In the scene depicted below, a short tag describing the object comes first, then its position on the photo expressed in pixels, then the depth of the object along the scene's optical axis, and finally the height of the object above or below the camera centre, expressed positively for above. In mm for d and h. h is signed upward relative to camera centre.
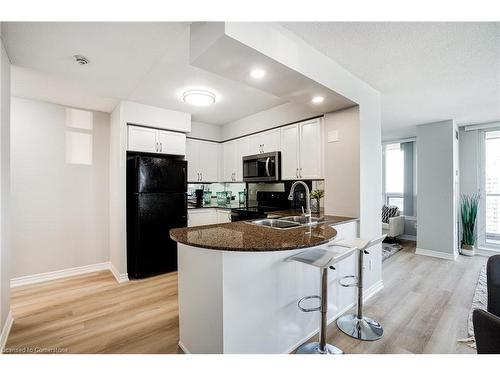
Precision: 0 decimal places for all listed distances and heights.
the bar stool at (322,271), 1573 -591
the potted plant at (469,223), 4340 -677
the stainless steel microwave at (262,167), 3564 +306
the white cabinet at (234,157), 4180 +541
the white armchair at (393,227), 5146 -887
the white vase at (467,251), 4353 -1191
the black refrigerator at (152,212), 3230 -350
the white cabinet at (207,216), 3916 -490
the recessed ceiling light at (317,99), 2391 +891
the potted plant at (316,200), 3221 -184
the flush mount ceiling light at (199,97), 2801 +1074
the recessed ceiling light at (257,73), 1842 +892
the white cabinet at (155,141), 3348 +687
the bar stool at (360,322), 2004 -1234
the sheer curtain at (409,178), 5582 +185
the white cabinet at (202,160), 4219 +488
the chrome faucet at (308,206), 2422 -209
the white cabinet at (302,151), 3090 +488
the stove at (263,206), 3414 -323
